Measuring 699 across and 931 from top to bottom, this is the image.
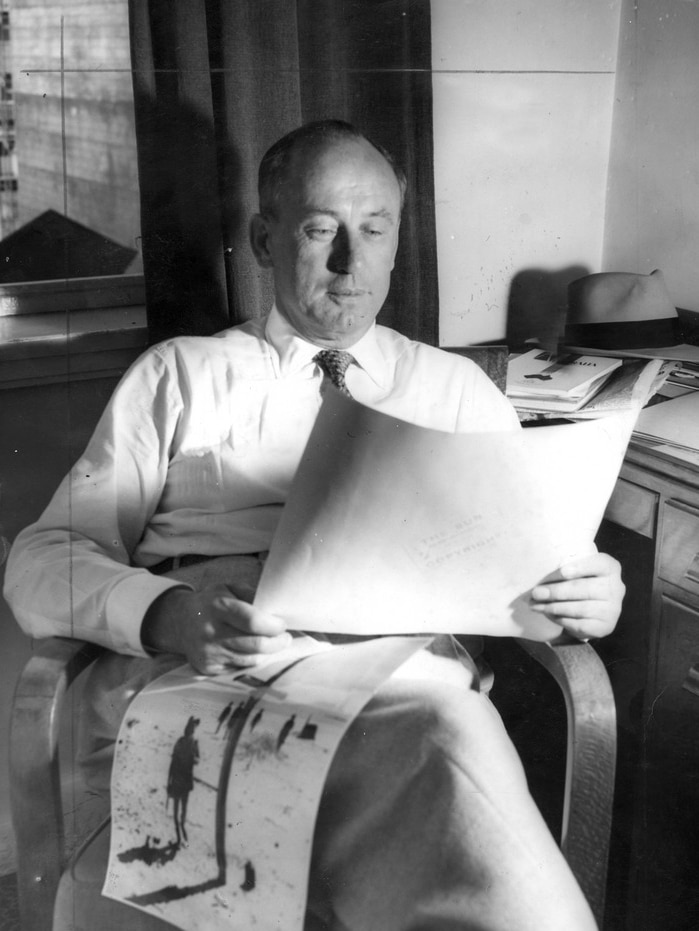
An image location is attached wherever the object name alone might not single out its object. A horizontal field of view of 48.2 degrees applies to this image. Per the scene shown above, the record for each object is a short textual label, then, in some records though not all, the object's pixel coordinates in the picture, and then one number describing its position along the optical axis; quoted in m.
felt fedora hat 1.20
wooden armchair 0.87
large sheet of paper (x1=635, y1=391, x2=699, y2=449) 1.12
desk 1.11
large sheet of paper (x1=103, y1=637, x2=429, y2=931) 0.77
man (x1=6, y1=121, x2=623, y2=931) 0.74
